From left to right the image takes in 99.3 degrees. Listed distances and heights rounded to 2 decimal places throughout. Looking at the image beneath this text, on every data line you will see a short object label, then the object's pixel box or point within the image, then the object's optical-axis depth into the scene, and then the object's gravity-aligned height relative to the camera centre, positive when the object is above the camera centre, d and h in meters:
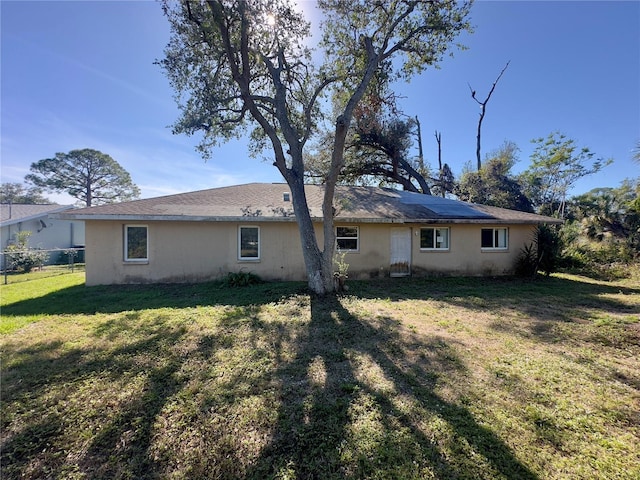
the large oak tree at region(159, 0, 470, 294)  7.89 +6.18
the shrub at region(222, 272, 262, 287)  9.25 -1.39
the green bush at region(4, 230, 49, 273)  13.12 -0.96
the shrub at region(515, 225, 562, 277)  11.37 -0.59
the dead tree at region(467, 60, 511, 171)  23.54 +12.19
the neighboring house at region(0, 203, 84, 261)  15.65 +0.74
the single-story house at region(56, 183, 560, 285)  9.36 +0.11
